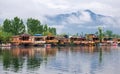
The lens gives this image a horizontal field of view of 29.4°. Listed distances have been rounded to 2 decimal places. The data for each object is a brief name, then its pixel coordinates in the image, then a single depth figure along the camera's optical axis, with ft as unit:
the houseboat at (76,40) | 298.59
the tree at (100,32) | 335.64
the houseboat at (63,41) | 285.39
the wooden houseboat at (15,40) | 257.87
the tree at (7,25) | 283.00
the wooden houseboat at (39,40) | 262.42
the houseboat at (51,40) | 268.78
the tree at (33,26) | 314.35
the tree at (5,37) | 247.60
